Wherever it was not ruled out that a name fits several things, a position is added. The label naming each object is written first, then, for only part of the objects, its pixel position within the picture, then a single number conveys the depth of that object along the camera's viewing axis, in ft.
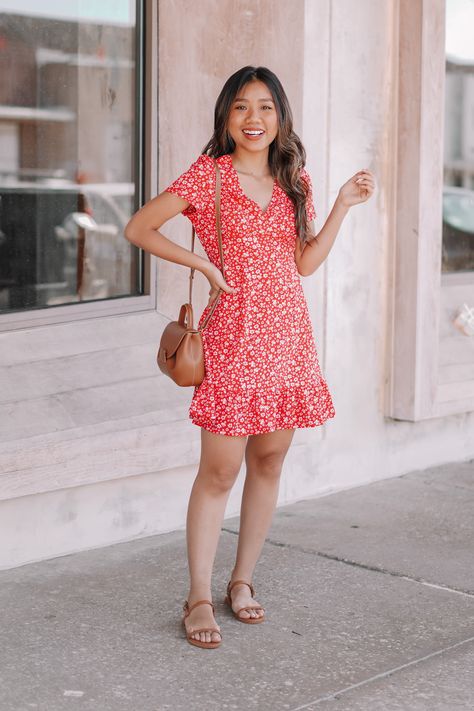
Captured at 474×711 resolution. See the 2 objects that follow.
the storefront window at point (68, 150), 24.31
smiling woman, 18.22
